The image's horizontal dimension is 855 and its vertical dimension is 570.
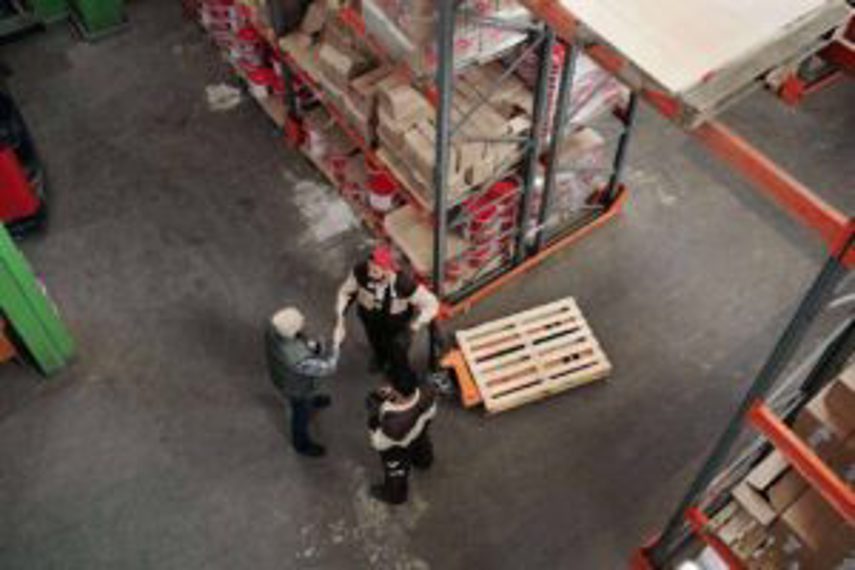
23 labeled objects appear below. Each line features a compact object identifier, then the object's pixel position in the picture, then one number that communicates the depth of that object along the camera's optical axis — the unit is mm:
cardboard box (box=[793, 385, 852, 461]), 4891
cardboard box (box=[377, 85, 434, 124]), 7035
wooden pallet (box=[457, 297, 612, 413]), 7781
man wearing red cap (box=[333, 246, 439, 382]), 6941
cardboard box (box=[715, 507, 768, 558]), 5383
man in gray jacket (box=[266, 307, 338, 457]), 6625
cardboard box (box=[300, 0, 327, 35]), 8216
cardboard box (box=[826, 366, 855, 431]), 4773
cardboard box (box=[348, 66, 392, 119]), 7418
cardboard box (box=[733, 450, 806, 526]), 5188
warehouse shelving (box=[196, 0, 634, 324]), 6777
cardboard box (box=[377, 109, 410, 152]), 7105
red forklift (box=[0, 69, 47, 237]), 8680
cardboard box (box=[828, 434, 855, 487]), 4867
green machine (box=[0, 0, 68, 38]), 10977
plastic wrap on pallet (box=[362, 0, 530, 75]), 5984
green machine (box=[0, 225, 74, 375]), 7324
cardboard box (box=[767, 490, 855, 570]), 4934
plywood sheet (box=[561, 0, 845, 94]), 4098
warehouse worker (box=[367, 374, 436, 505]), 6309
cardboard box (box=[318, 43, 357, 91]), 7578
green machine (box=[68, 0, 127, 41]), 10797
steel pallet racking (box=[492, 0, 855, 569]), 3770
